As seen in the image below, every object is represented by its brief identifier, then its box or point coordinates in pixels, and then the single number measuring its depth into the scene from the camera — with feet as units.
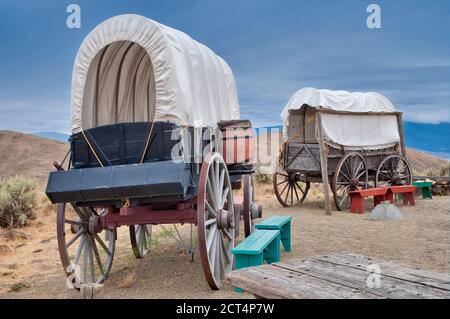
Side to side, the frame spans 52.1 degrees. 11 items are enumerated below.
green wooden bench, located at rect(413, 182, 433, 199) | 40.98
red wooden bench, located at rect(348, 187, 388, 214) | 34.27
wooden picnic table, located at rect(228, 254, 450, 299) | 9.21
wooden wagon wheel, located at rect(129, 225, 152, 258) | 21.63
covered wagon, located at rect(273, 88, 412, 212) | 35.60
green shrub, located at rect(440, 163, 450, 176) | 55.23
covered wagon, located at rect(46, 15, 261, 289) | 14.92
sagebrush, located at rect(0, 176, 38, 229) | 33.01
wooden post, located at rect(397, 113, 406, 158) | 42.37
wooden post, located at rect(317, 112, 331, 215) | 33.58
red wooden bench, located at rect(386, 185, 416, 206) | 37.45
